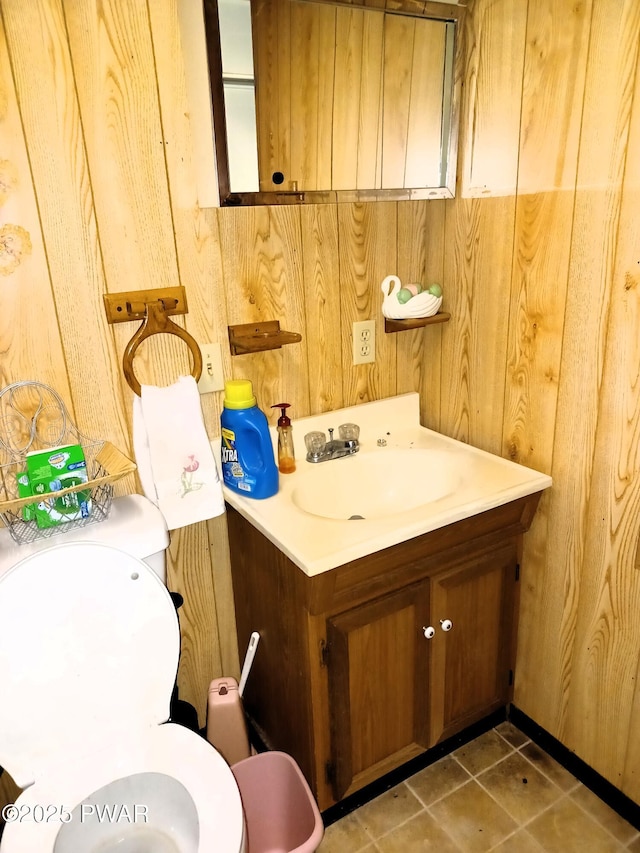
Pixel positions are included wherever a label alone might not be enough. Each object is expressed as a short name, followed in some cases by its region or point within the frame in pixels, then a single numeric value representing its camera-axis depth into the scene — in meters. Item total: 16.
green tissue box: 1.17
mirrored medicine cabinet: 1.23
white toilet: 1.08
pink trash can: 1.35
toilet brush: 1.42
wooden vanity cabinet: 1.27
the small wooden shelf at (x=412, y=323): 1.56
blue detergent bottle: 1.35
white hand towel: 1.35
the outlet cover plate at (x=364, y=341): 1.64
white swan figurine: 1.55
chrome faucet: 1.58
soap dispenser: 1.50
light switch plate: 1.45
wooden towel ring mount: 1.31
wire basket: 1.22
